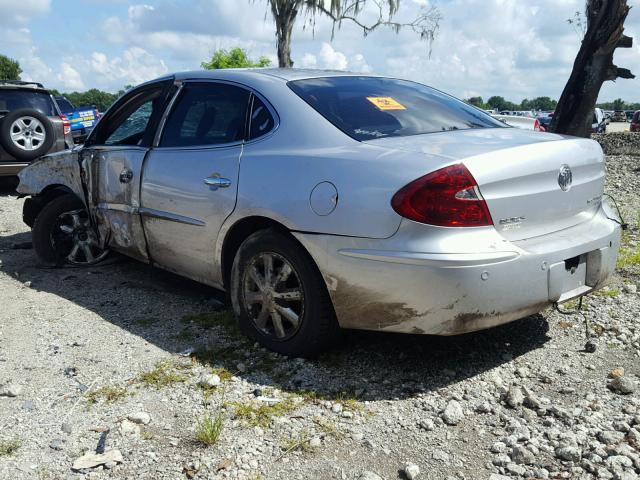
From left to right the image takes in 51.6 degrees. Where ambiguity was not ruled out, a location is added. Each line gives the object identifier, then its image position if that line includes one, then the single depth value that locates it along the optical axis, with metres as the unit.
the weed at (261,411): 3.01
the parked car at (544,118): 34.21
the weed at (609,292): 4.67
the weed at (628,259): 5.42
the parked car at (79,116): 18.31
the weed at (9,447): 2.74
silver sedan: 3.00
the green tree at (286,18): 18.66
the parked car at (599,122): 32.27
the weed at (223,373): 3.46
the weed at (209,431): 2.80
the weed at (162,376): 3.40
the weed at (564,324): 4.07
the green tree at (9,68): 62.69
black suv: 9.05
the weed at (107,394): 3.23
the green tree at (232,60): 24.16
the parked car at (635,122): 31.33
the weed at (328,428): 2.90
